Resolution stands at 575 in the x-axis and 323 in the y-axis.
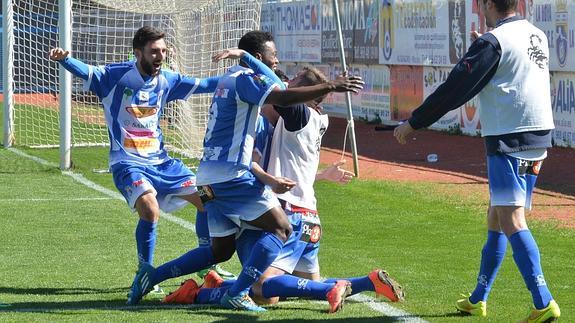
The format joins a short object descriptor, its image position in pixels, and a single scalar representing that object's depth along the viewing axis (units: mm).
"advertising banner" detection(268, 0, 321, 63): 29031
